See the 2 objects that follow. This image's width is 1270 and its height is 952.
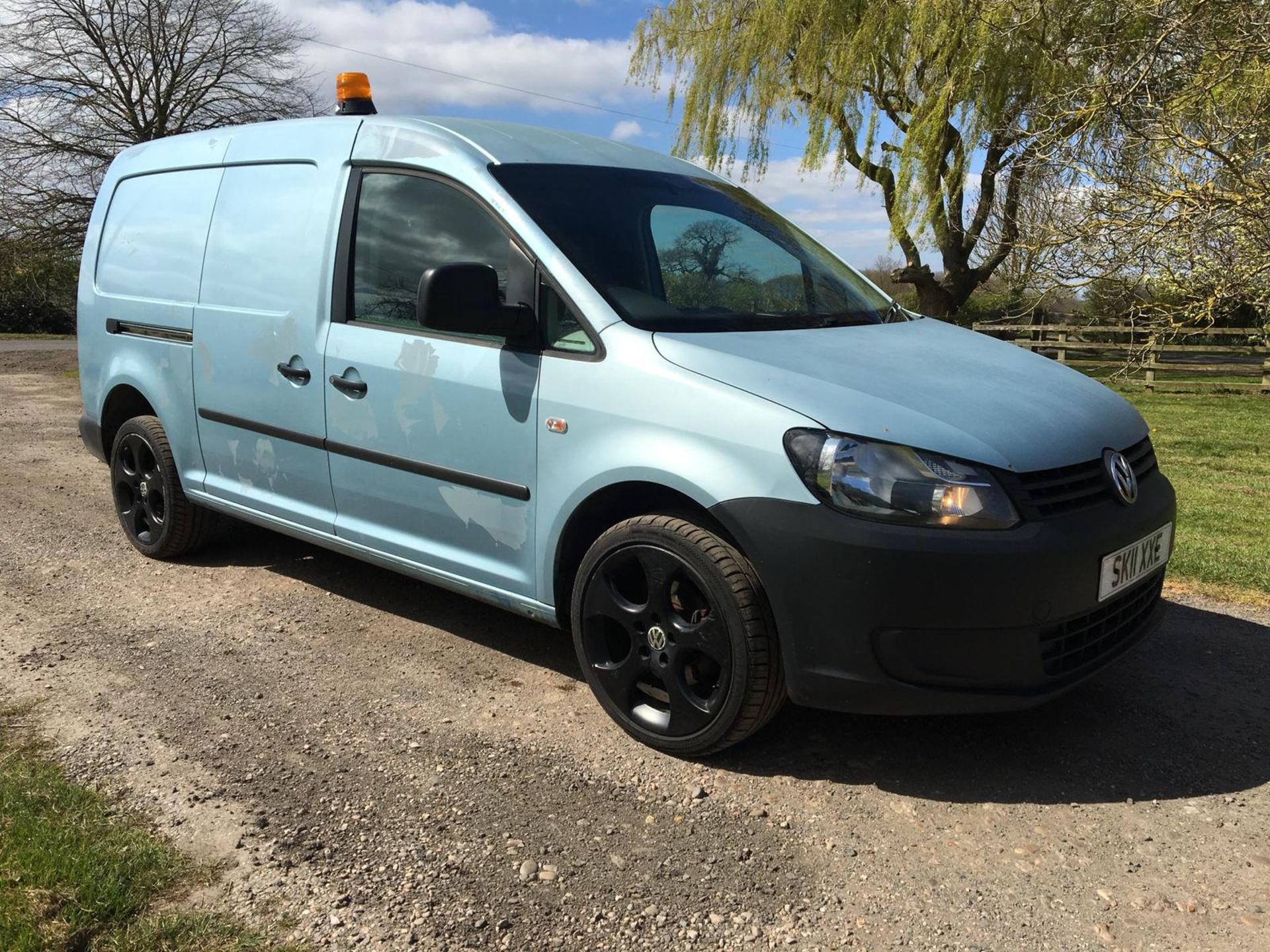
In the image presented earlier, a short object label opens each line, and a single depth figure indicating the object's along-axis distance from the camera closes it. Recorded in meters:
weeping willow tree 15.30
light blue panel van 2.84
